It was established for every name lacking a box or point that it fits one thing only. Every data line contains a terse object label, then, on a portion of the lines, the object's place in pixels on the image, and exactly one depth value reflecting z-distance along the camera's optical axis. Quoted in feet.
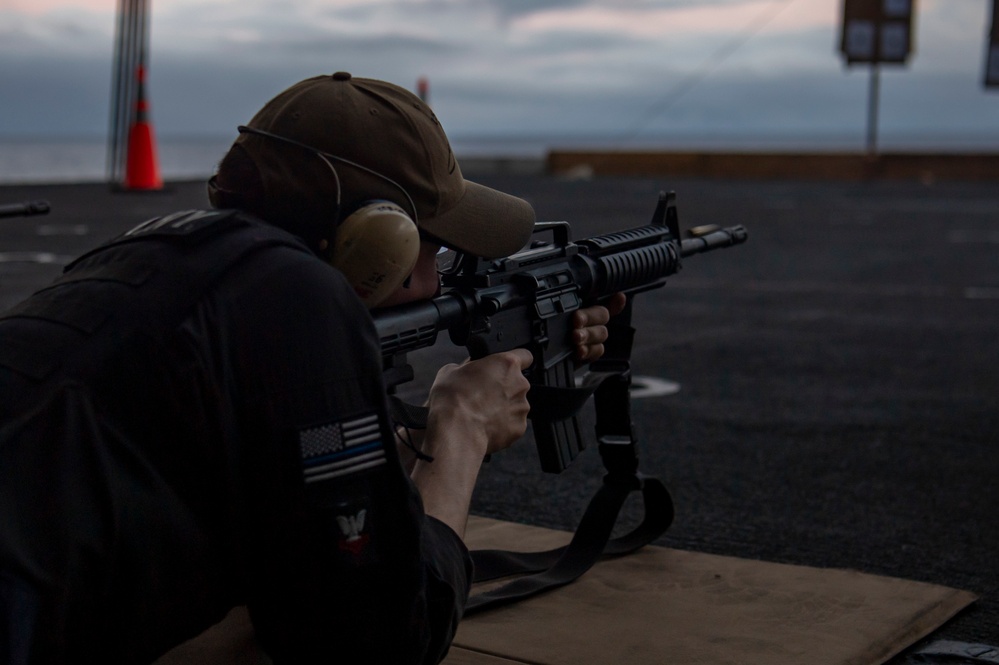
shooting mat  8.36
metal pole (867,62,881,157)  85.51
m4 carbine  6.86
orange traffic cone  47.65
